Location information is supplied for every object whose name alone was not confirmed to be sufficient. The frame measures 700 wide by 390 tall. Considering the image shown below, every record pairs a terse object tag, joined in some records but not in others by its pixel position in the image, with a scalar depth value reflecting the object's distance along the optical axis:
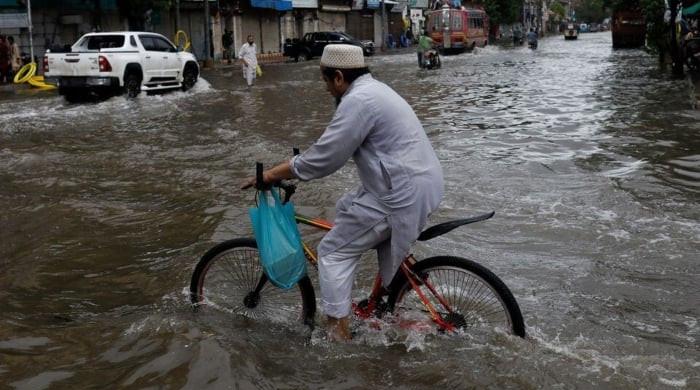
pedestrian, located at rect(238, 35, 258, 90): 21.73
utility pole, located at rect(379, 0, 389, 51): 52.58
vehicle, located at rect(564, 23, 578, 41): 74.44
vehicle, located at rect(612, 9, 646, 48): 41.84
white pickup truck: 17.19
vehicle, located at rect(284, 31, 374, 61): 37.75
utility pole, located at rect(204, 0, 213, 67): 32.09
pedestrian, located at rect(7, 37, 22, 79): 23.62
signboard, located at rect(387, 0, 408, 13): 60.83
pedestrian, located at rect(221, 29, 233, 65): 36.97
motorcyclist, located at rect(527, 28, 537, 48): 48.59
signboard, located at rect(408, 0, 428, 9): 64.75
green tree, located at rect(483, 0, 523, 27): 70.19
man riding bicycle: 3.39
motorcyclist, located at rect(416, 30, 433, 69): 28.52
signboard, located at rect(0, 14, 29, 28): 24.73
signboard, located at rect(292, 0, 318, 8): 44.84
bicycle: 3.66
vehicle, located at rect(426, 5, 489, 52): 42.50
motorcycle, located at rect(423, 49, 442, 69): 28.75
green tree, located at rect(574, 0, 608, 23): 147.12
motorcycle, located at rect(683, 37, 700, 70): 20.53
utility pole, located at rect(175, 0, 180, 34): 31.39
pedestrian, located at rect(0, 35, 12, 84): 22.59
